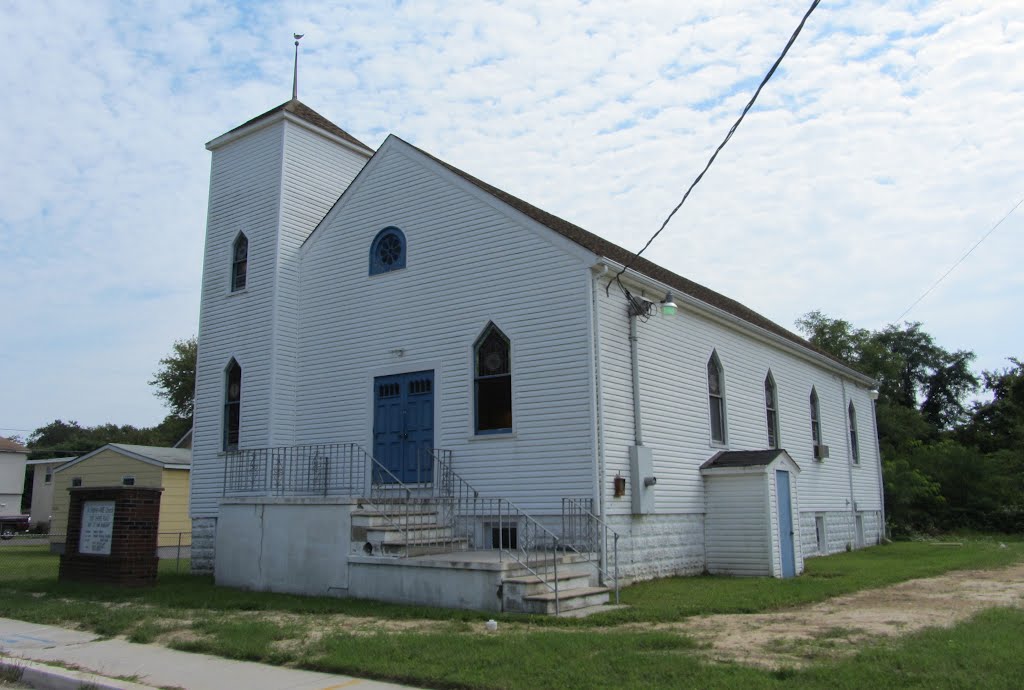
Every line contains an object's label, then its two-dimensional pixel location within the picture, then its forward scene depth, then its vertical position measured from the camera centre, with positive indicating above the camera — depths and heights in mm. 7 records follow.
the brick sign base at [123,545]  14773 -608
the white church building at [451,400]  13977 +2063
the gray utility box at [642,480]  14695 +433
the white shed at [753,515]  16312 -200
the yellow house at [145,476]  27297 +1087
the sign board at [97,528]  15039 -315
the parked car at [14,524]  42619 -698
